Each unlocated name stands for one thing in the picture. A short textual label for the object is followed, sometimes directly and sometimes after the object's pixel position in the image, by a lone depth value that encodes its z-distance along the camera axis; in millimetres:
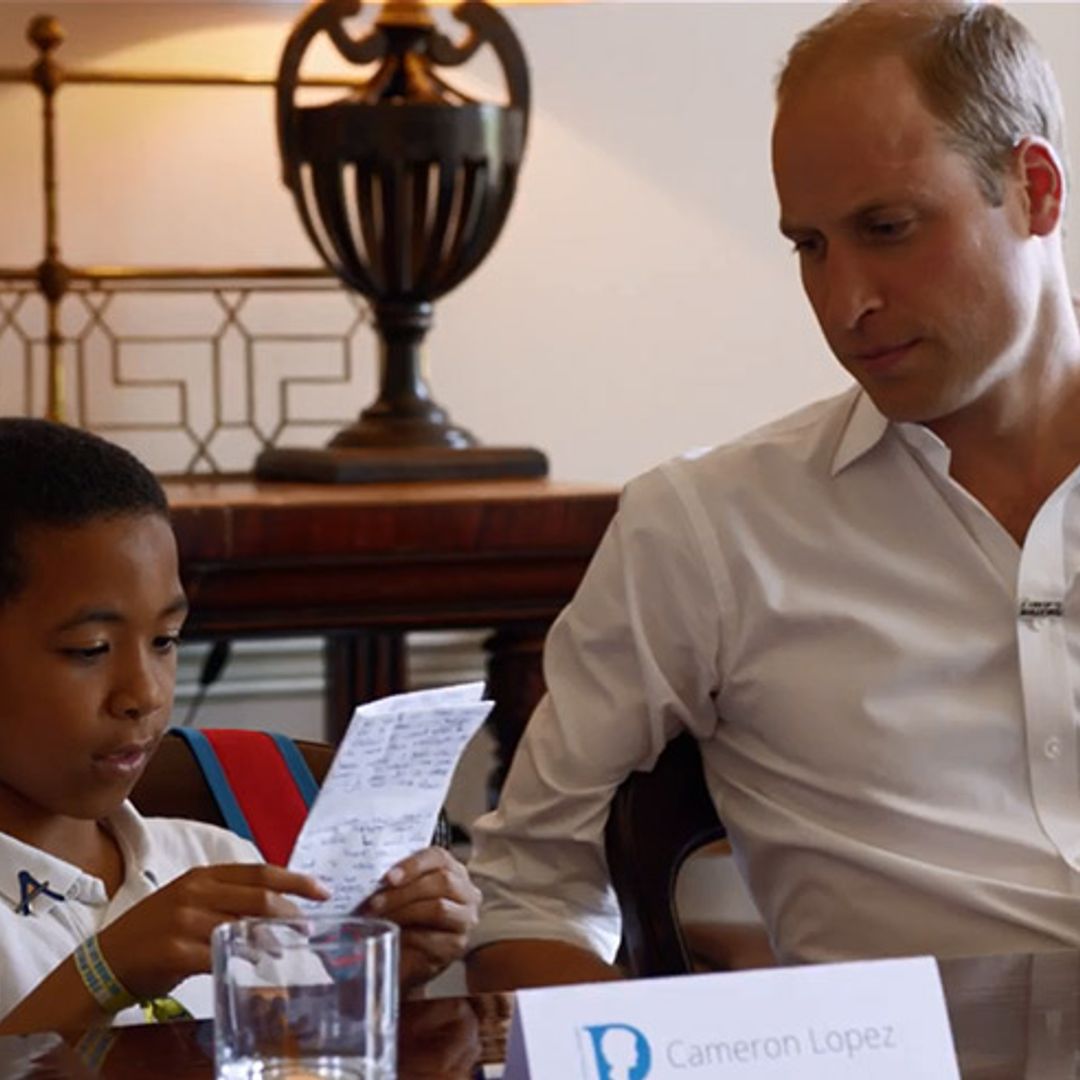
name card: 2729
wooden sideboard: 4323
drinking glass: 2763
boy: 3129
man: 3352
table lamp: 4541
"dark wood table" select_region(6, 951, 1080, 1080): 2875
